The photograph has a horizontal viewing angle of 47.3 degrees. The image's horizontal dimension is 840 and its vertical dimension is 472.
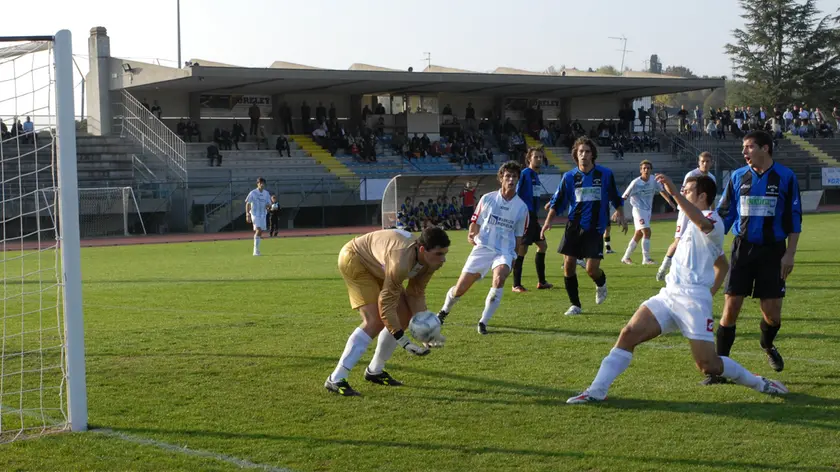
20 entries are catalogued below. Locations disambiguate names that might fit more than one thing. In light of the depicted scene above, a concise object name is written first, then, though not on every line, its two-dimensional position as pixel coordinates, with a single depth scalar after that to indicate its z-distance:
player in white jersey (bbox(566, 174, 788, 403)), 6.65
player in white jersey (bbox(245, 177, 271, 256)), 24.53
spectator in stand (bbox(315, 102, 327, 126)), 46.94
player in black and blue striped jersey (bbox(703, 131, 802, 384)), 7.92
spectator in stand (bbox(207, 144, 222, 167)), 40.26
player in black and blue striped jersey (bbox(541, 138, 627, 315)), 11.55
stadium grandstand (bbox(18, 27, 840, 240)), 38.09
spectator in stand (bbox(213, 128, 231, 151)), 42.50
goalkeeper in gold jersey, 6.93
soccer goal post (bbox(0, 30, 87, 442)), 6.50
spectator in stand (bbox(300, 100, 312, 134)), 46.97
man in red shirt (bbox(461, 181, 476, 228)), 35.12
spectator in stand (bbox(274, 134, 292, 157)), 43.25
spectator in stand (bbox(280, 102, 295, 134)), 46.22
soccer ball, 6.89
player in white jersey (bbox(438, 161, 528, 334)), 10.62
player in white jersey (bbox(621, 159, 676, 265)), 18.26
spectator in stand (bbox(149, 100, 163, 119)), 43.69
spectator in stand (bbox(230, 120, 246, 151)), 43.25
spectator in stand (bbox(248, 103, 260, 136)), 45.31
